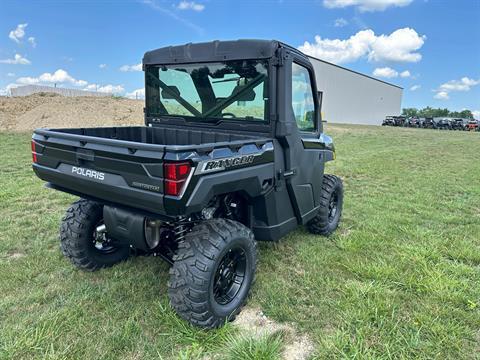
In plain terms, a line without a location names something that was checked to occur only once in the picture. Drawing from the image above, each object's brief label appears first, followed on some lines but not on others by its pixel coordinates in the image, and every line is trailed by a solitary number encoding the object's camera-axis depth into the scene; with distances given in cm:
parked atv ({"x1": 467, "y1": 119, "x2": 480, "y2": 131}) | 3669
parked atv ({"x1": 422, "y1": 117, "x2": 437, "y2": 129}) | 3878
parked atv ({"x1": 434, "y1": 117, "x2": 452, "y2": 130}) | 3788
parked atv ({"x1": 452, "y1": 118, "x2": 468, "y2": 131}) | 3700
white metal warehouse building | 3958
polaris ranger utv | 226
